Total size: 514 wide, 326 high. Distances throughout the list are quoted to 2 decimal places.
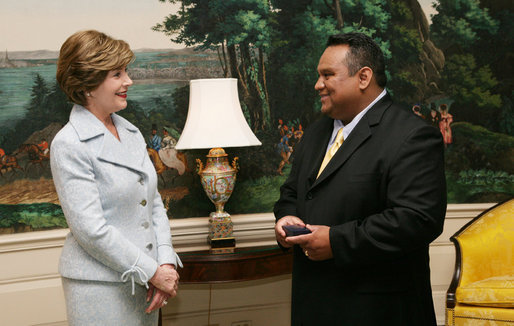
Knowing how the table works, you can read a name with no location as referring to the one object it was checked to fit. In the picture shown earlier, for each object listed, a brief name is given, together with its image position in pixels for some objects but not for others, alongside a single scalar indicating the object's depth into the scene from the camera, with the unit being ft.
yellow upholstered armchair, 11.34
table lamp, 11.34
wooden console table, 11.05
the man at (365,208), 6.78
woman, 6.81
